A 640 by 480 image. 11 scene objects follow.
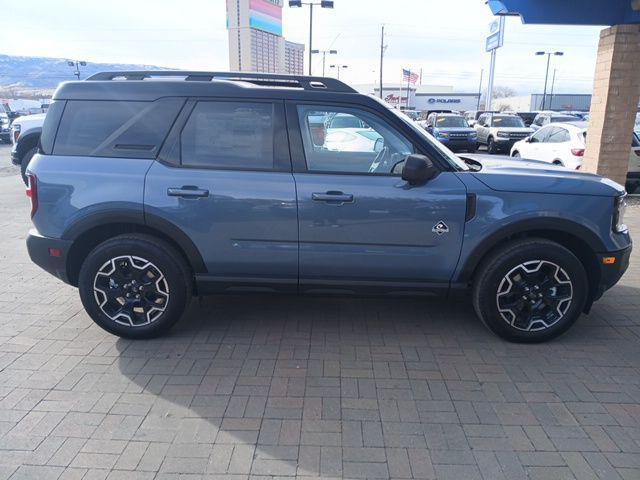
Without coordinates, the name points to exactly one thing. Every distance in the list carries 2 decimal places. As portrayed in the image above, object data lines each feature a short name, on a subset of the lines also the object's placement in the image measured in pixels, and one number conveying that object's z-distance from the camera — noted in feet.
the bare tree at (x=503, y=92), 405.59
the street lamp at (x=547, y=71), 184.72
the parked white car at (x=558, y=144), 35.22
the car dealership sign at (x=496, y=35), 114.32
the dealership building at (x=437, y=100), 252.83
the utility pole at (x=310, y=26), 94.07
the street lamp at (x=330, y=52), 129.00
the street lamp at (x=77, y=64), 148.02
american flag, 181.27
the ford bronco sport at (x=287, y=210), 12.07
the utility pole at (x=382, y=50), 164.96
